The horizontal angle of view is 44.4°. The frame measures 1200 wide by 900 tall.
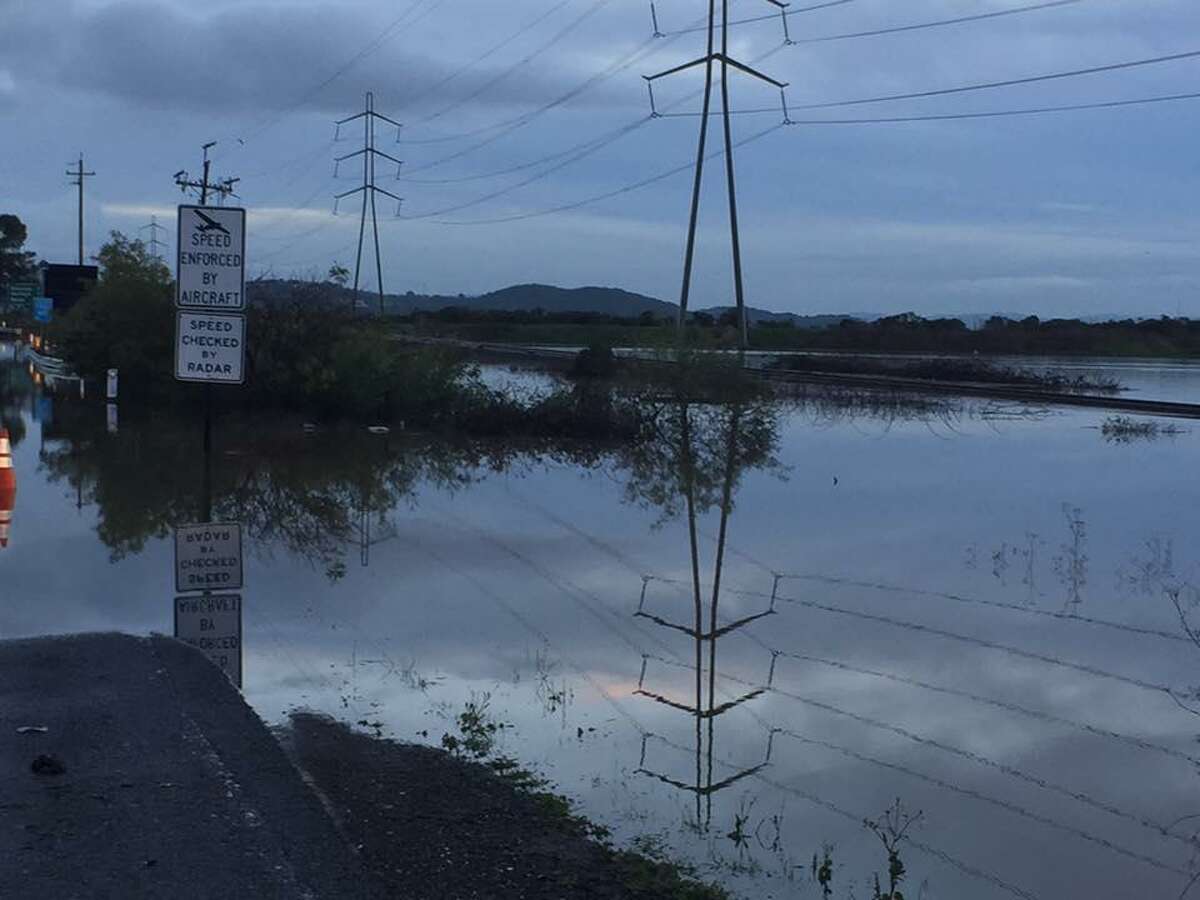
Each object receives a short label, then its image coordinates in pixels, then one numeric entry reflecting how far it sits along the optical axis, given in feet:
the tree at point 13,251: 527.40
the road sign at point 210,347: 54.90
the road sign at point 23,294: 432.25
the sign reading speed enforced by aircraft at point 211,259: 53.67
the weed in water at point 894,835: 22.54
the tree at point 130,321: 117.91
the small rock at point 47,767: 24.11
